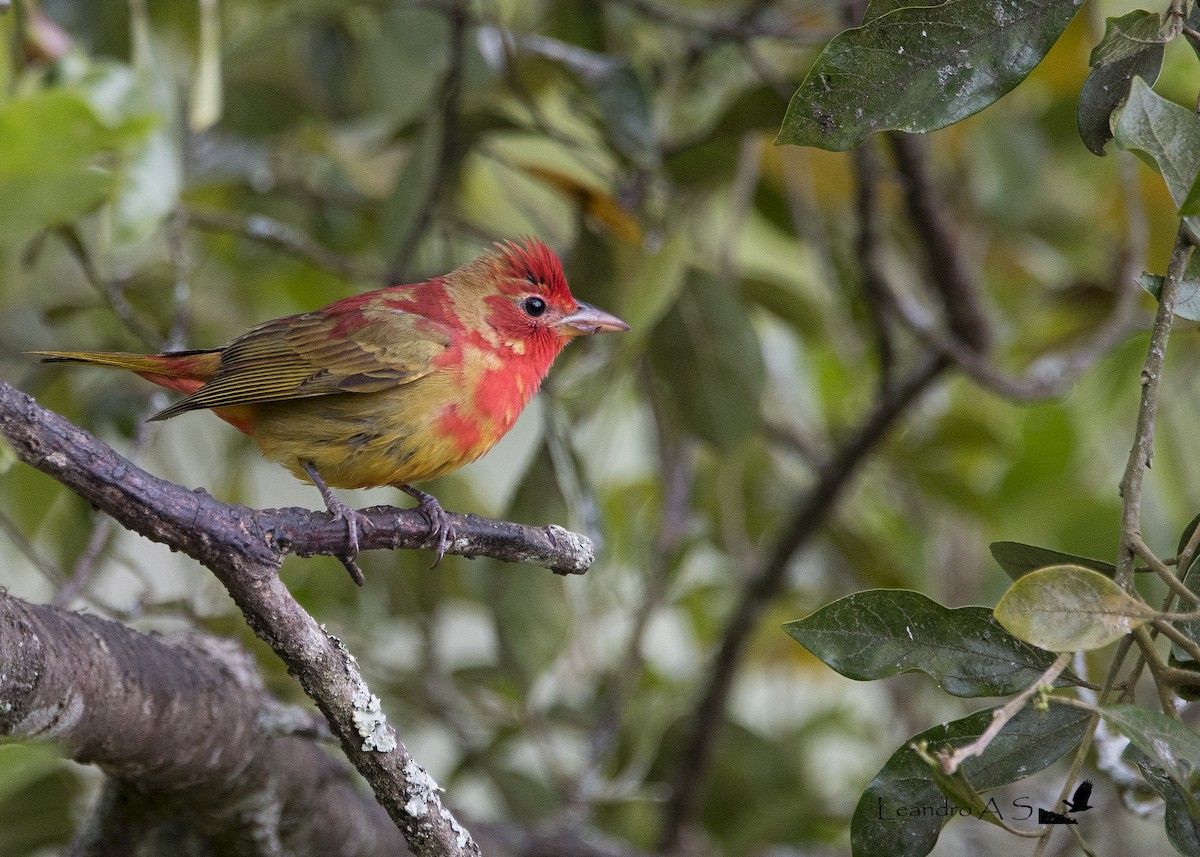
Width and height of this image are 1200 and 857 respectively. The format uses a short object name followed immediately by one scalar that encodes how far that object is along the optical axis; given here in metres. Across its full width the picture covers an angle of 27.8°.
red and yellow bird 5.01
